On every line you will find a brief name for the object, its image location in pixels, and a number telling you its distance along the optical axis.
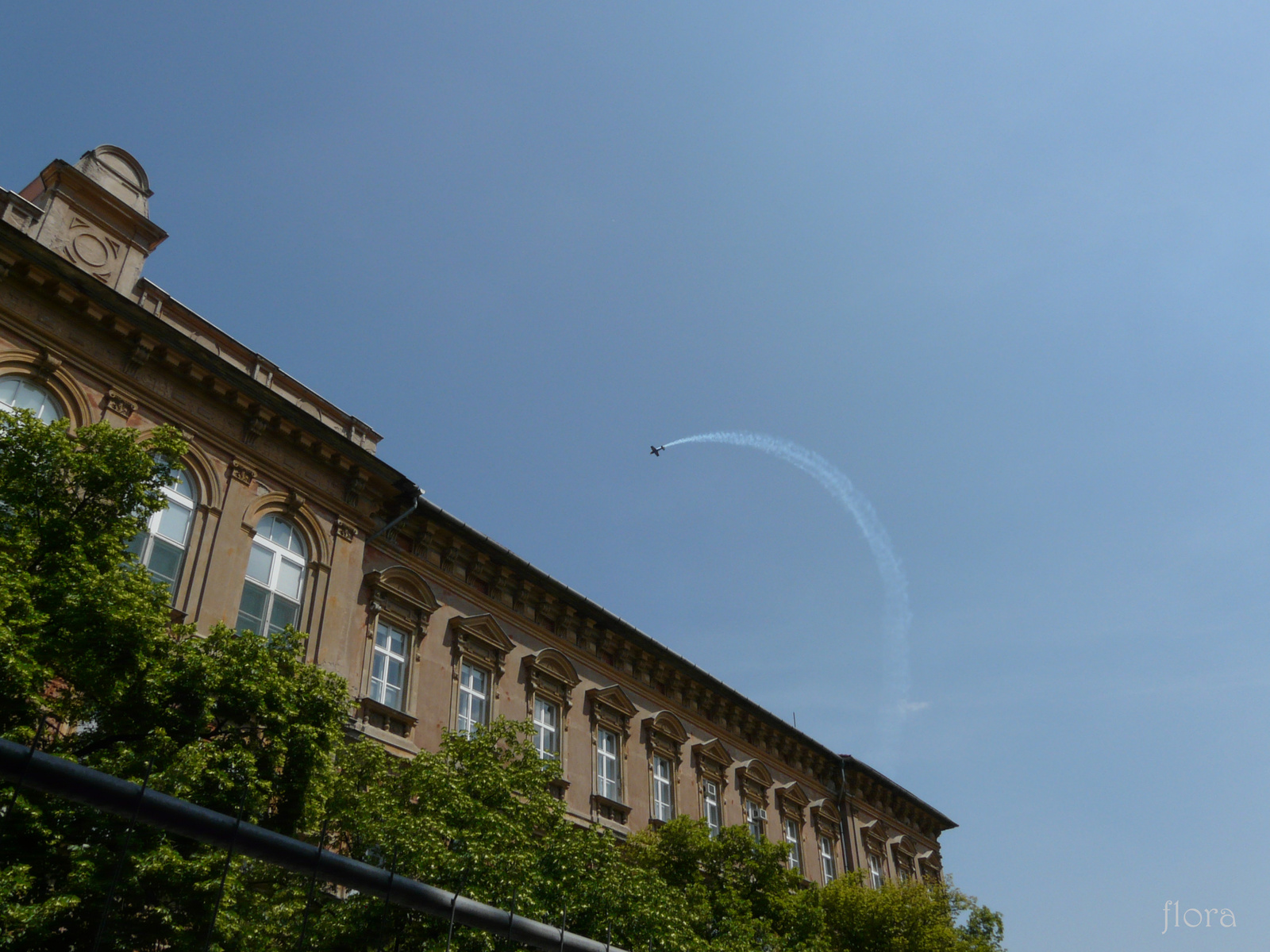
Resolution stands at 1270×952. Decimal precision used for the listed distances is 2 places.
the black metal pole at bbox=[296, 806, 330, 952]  5.88
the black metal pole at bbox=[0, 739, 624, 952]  5.23
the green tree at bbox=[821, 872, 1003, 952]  23.14
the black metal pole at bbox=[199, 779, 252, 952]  5.58
